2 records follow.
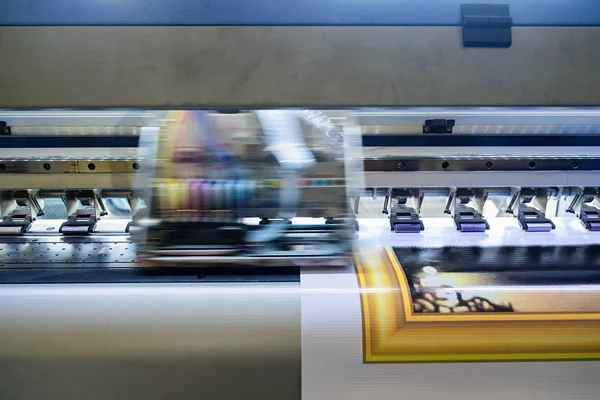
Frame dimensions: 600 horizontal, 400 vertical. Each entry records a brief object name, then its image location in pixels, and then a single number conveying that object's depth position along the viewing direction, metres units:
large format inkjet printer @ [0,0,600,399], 0.78
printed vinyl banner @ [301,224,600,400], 0.77
